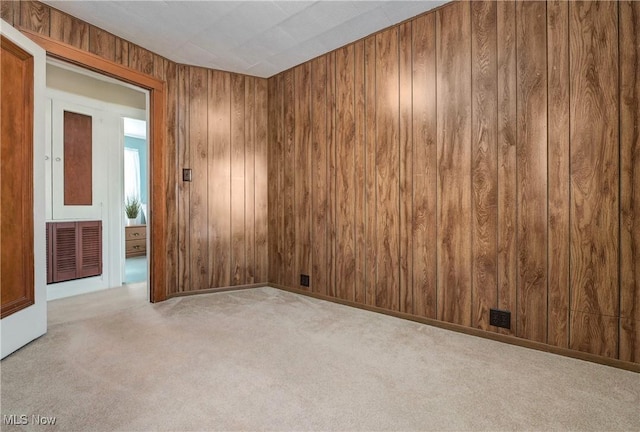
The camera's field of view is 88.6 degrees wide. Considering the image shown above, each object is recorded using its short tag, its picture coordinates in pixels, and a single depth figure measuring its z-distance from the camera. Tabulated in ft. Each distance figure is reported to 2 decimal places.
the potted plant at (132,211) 22.16
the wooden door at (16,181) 6.95
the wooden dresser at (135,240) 20.70
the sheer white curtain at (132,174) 24.47
